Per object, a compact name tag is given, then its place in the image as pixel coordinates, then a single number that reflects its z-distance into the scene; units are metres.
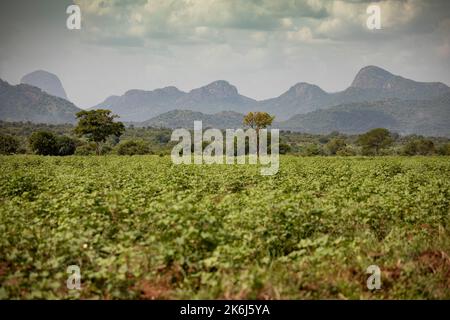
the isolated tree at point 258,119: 56.12
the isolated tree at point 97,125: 59.41
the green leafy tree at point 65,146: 70.57
